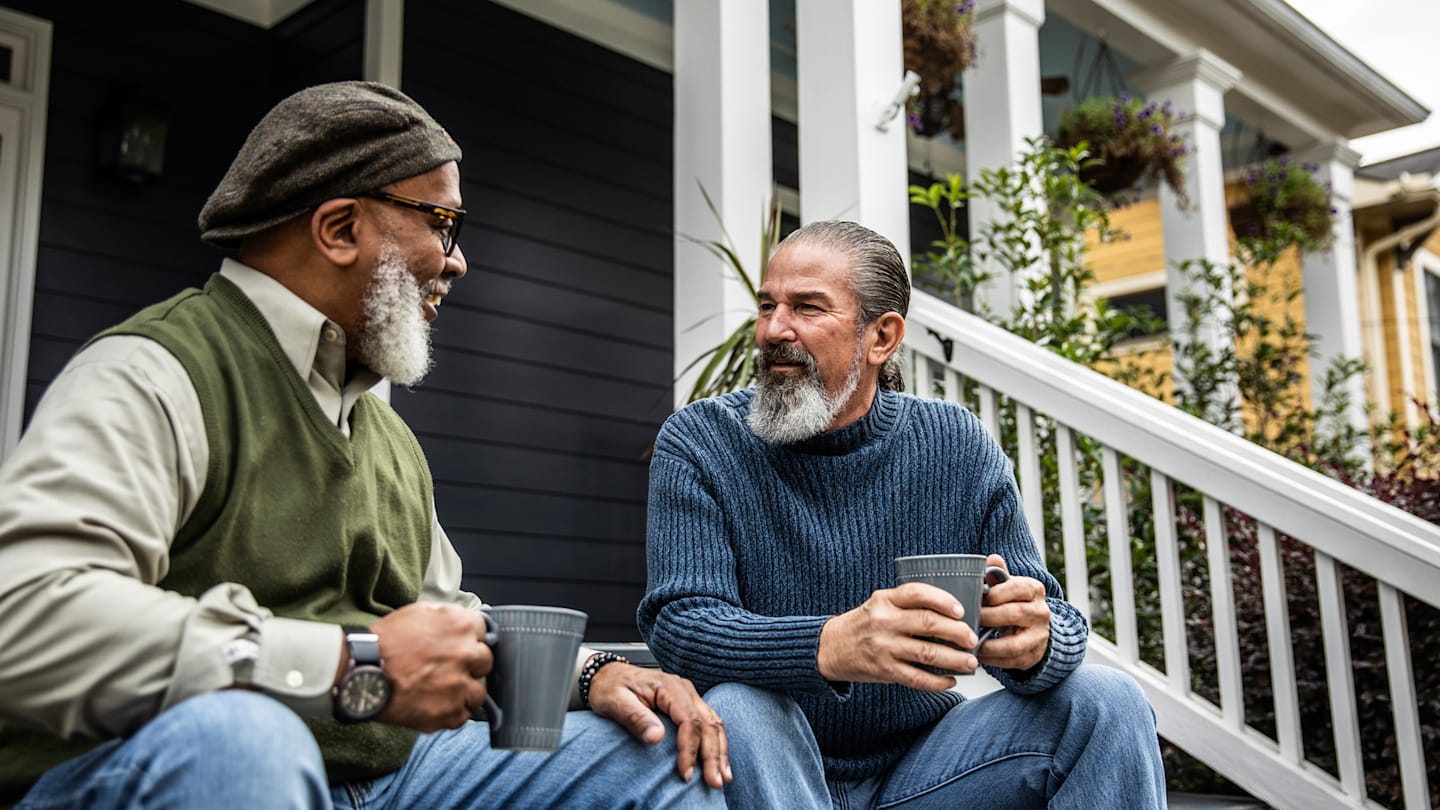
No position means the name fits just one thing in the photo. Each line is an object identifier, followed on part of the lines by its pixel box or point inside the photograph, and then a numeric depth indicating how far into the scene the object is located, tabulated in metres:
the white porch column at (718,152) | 3.33
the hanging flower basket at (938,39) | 4.27
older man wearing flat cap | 0.95
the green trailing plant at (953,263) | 3.66
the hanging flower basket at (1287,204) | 6.02
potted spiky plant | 3.07
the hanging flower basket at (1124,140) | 4.90
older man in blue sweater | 1.46
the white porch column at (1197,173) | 5.40
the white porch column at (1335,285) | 6.68
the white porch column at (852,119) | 3.23
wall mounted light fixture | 4.07
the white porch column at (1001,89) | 4.30
